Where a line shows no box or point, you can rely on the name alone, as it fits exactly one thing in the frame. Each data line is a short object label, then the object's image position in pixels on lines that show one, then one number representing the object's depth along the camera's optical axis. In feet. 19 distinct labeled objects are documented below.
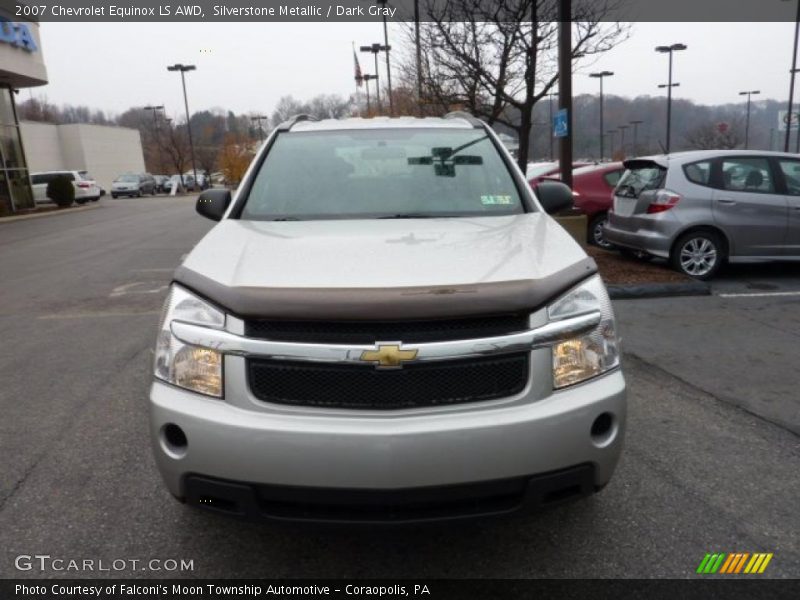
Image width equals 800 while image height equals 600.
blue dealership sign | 74.94
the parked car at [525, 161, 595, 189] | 42.32
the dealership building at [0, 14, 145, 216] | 76.79
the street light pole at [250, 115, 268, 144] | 232.20
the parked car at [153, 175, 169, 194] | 170.19
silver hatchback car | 26.58
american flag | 98.73
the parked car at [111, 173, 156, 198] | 145.38
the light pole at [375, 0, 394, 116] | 72.12
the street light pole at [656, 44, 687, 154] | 132.40
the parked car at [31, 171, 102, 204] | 112.88
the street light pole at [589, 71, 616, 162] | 150.00
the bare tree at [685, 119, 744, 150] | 168.25
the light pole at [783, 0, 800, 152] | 89.05
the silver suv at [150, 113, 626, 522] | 7.09
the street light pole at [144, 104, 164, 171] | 216.13
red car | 35.99
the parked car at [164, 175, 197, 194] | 173.78
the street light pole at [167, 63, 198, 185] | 156.04
